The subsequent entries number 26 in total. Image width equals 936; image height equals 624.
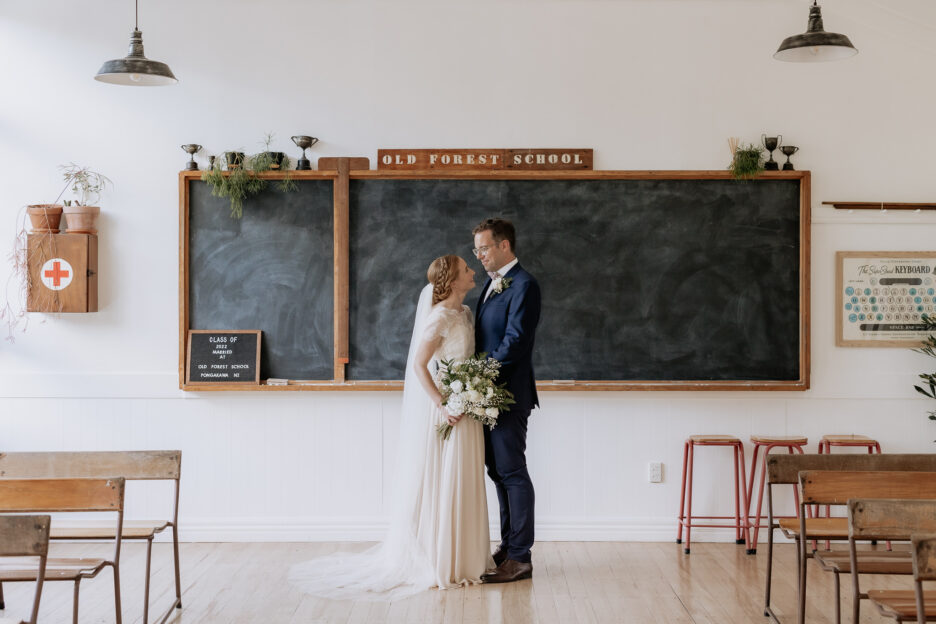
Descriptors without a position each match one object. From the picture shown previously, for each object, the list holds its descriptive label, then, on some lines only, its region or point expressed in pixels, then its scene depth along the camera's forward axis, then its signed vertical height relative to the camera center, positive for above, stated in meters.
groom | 4.42 -0.27
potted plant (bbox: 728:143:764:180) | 5.31 +0.90
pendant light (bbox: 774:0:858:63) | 4.18 +1.32
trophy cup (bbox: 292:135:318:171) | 5.30 +1.01
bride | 4.34 -0.92
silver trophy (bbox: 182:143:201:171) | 5.30 +0.96
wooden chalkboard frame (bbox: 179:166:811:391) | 5.33 +0.28
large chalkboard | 5.39 +0.27
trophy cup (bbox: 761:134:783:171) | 5.31 +1.02
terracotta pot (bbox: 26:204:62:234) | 5.27 +0.55
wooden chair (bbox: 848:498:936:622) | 2.96 -0.72
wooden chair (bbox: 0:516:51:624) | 2.65 -0.70
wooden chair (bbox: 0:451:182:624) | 3.95 -0.73
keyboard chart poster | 5.38 +0.13
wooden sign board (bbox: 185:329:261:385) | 5.36 -0.32
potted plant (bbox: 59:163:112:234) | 5.40 +0.77
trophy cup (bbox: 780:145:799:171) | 5.28 +0.99
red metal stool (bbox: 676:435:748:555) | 5.16 -1.09
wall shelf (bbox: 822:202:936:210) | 5.34 +0.65
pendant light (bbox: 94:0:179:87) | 4.32 +1.21
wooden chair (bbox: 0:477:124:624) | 3.36 -0.75
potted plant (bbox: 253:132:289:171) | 5.32 +0.91
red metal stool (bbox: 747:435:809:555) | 5.13 -0.81
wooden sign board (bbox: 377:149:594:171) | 5.39 +0.94
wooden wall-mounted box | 5.27 +0.21
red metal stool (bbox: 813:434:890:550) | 5.18 -0.79
